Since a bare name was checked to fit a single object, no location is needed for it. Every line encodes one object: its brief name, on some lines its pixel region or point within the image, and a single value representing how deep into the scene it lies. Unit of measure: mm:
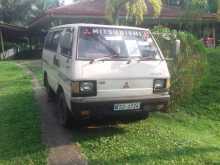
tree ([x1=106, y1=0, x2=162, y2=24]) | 9003
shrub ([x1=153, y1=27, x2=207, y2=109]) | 5061
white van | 3522
